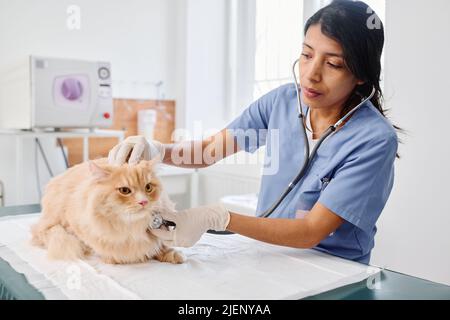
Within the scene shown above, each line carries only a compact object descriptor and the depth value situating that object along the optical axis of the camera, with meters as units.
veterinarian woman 1.04
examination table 0.82
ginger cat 0.92
